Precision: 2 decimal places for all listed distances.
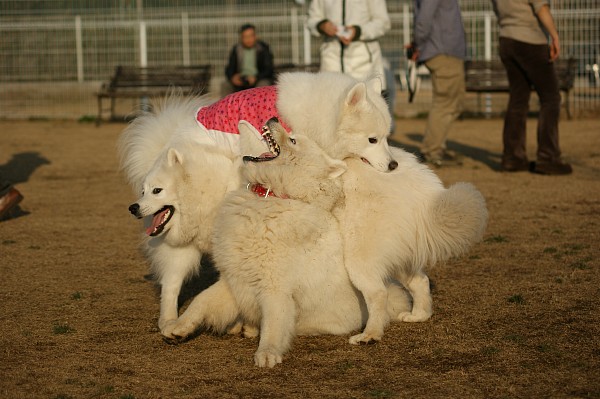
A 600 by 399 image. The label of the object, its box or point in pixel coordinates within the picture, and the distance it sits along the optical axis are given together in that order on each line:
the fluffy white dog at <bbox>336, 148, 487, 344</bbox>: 4.77
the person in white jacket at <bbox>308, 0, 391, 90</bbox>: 9.05
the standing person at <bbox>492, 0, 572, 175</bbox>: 9.96
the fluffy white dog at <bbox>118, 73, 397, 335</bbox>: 4.93
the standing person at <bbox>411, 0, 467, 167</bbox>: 10.59
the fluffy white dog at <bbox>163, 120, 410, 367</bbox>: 4.50
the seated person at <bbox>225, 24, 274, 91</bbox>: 15.98
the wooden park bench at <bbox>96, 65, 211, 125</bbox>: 18.73
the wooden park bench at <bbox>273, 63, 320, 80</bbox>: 18.59
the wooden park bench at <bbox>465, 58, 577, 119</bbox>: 17.03
